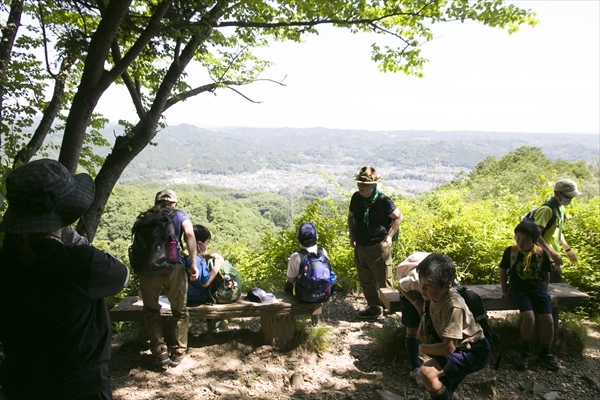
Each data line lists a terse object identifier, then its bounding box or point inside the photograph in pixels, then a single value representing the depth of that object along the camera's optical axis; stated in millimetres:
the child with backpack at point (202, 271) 3799
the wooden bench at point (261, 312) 3719
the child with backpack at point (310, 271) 3861
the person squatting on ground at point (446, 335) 2504
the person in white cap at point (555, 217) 3924
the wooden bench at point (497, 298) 3814
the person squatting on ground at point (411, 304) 2994
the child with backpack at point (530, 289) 3605
